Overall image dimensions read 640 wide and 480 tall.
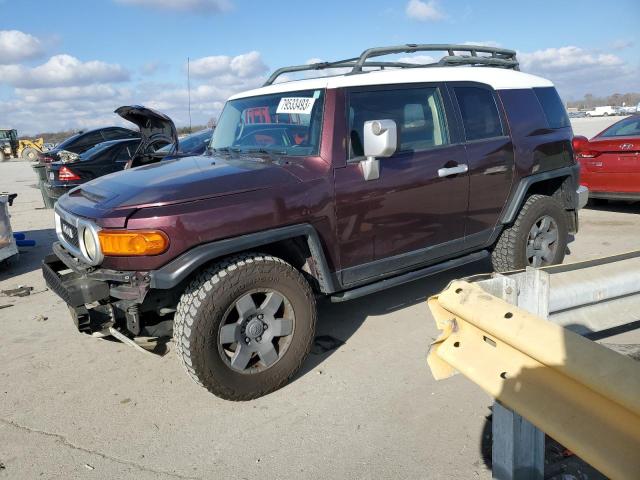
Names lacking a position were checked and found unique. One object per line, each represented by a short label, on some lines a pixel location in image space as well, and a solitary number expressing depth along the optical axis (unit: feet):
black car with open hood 18.81
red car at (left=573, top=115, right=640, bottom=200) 24.41
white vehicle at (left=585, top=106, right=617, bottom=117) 248.50
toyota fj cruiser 9.66
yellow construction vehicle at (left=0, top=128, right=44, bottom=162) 116.62
